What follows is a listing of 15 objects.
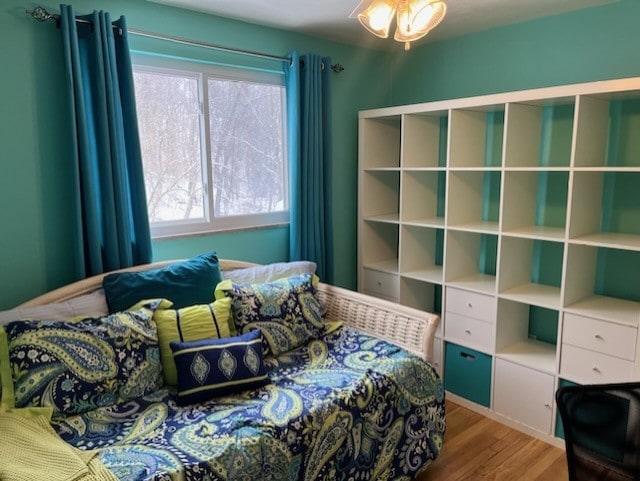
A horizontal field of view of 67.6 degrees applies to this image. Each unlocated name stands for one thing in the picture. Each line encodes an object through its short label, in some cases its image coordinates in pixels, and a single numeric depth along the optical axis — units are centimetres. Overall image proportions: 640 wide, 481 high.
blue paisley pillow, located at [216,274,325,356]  230
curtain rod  208
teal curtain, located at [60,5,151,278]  217
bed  160
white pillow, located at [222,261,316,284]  268
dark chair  129
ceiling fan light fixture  144
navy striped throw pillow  192
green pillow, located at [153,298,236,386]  205
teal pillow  221
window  257
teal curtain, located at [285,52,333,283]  298
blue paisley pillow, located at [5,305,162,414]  173
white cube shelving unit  236
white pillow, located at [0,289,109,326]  198
